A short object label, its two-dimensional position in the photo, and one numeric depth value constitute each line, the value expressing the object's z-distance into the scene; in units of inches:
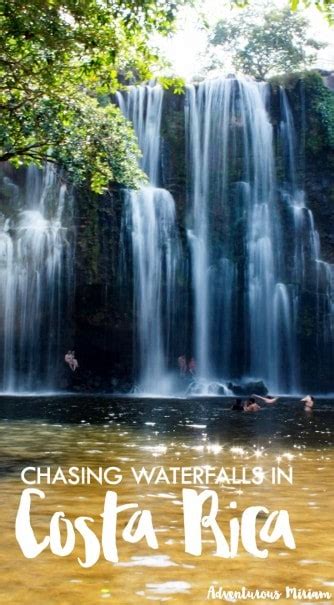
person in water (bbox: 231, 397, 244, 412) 837.8
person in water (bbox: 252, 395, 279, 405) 986.7
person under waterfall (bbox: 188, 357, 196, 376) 1298.0
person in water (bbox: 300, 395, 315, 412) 922.7
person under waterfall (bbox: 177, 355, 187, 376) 1293.1
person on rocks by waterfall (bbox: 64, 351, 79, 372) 1245.7
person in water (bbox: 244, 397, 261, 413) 833.5
